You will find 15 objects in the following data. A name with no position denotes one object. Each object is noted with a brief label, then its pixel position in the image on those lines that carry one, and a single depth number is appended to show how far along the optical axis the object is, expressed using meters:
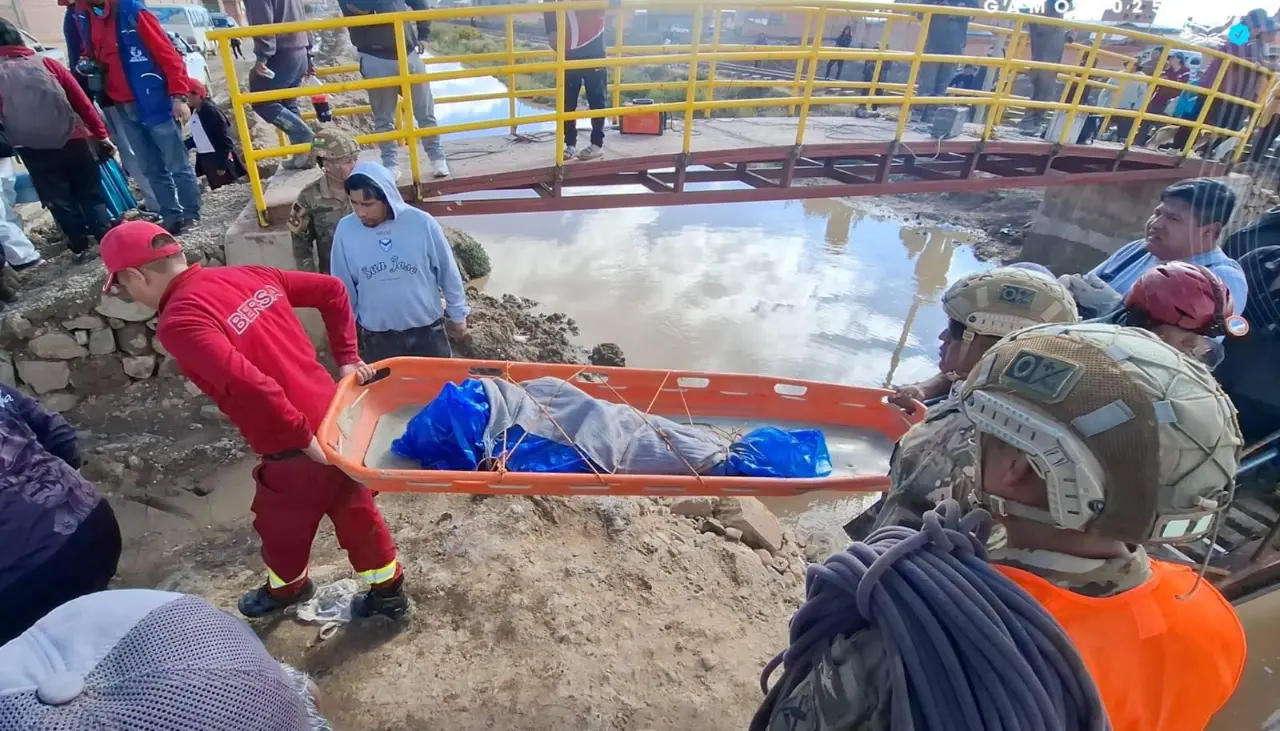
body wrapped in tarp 3.07
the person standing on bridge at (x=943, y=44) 7.56
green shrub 8.11
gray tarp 3.13
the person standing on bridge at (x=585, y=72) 5.69
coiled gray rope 0.90
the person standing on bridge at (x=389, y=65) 4.93
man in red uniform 2.16
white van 15.53
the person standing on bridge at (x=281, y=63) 5.12
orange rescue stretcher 2.71
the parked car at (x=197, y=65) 10.10
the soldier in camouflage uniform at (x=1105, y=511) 0.96
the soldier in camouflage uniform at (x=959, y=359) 1.65
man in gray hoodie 3.24
